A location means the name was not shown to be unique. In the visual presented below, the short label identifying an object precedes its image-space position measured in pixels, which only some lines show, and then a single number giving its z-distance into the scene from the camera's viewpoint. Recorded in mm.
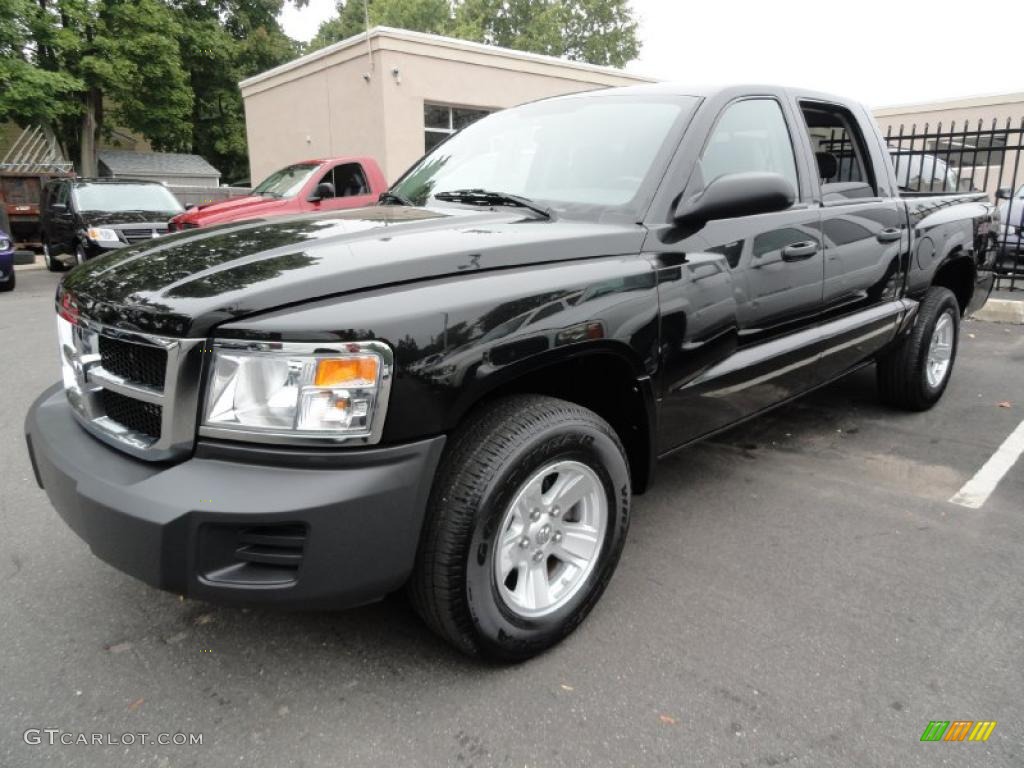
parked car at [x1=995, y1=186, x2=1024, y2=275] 8752
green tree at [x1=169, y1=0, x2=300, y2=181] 30844
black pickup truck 1838
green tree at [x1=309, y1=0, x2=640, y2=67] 43156
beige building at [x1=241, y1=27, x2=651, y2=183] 15258
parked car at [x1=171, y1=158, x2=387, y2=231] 10492
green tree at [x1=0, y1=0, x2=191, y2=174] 17203
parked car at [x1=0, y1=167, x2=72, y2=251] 17828
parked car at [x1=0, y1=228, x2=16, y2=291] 10891
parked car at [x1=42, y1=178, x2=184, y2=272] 11766
